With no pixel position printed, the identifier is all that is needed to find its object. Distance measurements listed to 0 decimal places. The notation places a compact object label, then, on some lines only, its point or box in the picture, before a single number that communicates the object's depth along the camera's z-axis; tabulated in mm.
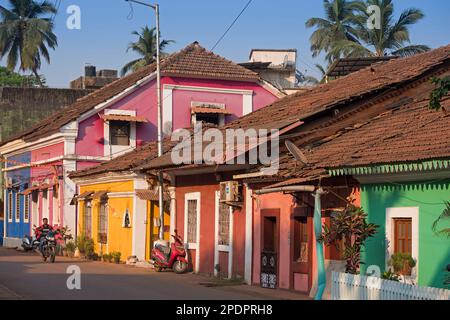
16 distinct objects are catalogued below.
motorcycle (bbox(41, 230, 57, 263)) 28812
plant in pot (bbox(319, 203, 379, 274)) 16594
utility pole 26641
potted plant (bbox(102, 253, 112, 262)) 30406
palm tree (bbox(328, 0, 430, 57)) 46844
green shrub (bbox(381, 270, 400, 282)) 15055
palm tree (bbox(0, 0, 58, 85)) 59000
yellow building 28719
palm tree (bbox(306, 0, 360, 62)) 52562
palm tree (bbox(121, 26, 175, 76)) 58000
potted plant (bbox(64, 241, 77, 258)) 34031
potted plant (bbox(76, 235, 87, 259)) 32912
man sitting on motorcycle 29109
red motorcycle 25297
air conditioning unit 22281
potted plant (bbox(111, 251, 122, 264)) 29781
